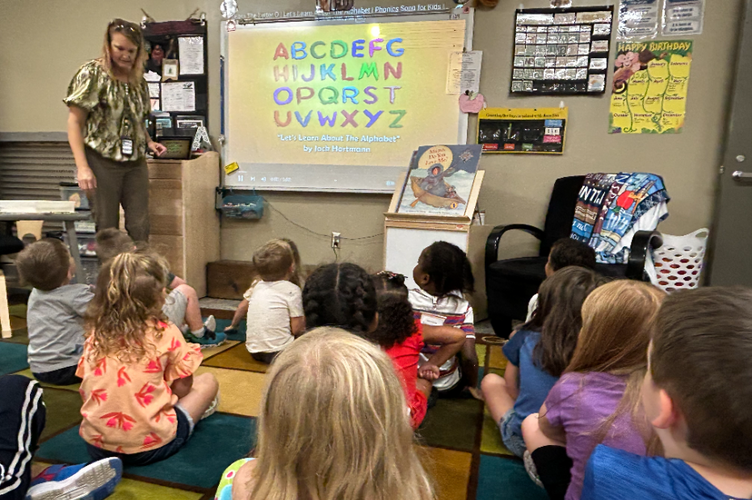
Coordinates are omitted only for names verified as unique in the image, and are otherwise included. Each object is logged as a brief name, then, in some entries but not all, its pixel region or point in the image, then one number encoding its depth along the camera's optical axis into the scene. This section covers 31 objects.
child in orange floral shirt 1.25
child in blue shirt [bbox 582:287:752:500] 0.53
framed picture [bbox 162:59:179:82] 3.48
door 2.58
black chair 2.19
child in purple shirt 0.96
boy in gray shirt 1.71
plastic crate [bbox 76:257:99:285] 3.28
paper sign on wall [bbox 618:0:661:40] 2.76
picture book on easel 2.79
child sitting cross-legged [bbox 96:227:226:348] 2.09
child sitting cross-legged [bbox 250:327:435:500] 0.56
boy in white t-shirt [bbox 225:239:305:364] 2.02
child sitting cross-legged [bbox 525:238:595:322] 1.94
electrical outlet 3.38
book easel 2.71
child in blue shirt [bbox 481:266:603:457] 1.20
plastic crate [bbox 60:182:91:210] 3.40
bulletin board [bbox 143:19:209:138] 3.43
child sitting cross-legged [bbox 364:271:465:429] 1.39
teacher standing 2.37
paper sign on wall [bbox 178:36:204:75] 3.42
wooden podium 3.08
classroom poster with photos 2.84
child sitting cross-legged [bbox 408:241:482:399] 1.78
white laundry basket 2.49
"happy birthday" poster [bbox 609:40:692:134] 2.75
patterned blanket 2.48
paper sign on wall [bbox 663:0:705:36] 2.70
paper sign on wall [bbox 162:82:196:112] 3.48
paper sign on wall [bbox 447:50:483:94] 3.01
